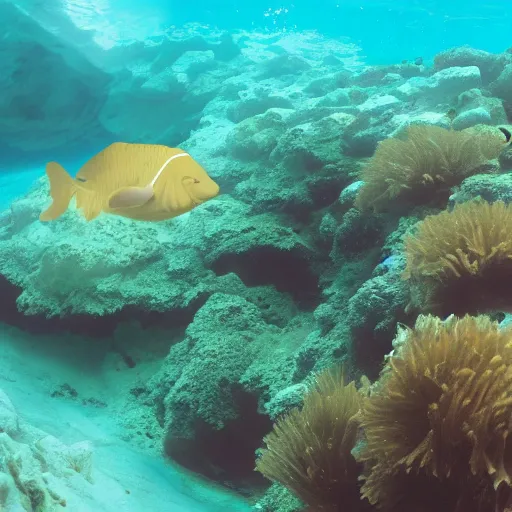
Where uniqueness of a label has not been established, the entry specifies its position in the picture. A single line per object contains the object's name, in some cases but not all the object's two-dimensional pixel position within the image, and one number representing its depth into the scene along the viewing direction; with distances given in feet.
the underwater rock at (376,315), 7.55
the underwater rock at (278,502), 7.10
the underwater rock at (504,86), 21.39
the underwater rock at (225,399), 10.82
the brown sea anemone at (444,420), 4.02
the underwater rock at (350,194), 12.66
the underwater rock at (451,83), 23.57
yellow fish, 4.86
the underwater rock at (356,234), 11.64
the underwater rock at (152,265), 14.15
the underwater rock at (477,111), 14.52
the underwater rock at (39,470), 5.17
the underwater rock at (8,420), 7.24
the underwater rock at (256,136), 21.12
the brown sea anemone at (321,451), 5.48
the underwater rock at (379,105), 20.98
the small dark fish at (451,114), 15.89
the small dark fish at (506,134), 10.56
